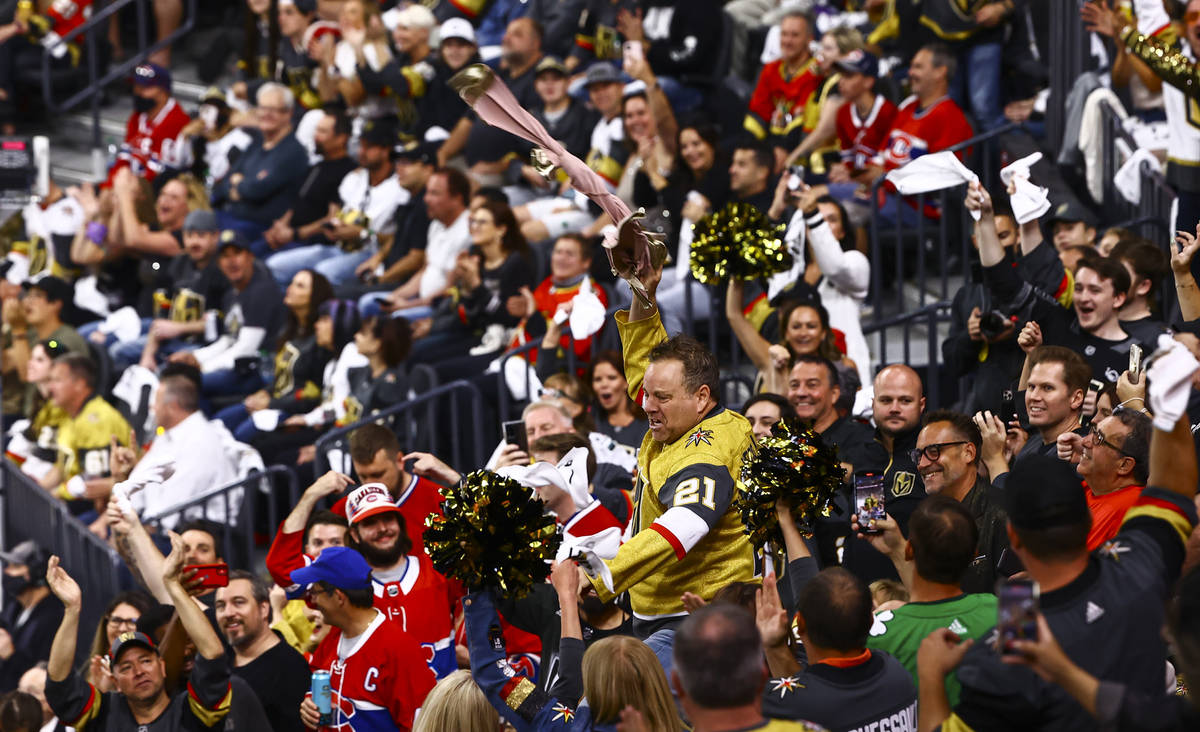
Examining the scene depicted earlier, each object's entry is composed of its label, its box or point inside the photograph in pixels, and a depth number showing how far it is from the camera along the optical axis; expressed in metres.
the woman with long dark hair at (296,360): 22.81
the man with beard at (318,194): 28.23
